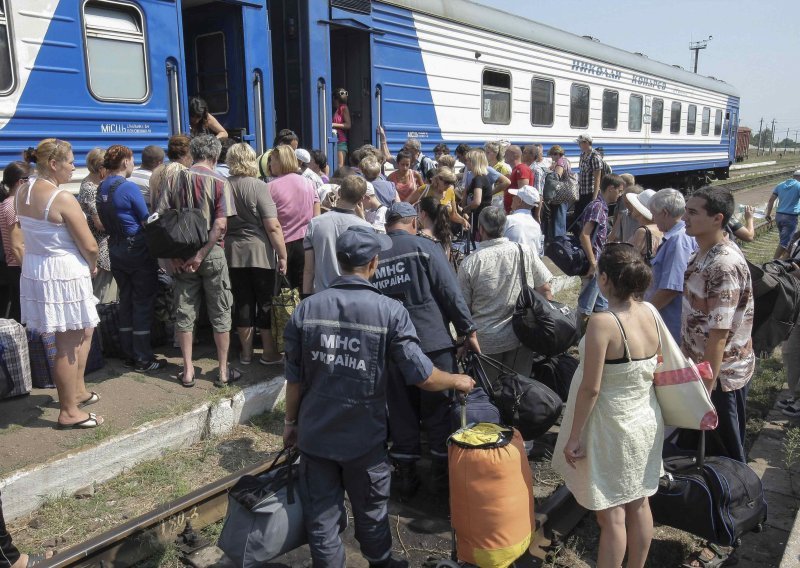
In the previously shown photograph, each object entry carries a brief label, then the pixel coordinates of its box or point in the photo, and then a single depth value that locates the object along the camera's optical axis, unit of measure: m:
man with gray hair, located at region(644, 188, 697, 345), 3.92
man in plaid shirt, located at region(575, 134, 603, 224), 9.58
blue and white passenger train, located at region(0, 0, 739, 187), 5.25
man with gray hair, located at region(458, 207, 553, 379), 4.14
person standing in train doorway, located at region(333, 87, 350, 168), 8.29
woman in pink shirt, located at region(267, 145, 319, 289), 5.40
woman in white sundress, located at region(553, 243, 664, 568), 2.73
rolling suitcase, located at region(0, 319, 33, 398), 4.44
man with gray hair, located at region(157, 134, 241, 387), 4.83
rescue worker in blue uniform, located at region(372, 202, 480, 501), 3.70
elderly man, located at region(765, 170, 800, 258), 9.87
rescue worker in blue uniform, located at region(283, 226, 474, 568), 2.71
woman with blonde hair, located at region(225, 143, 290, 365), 5.06
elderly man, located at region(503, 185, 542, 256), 5.28
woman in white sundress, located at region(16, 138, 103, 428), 3.98
